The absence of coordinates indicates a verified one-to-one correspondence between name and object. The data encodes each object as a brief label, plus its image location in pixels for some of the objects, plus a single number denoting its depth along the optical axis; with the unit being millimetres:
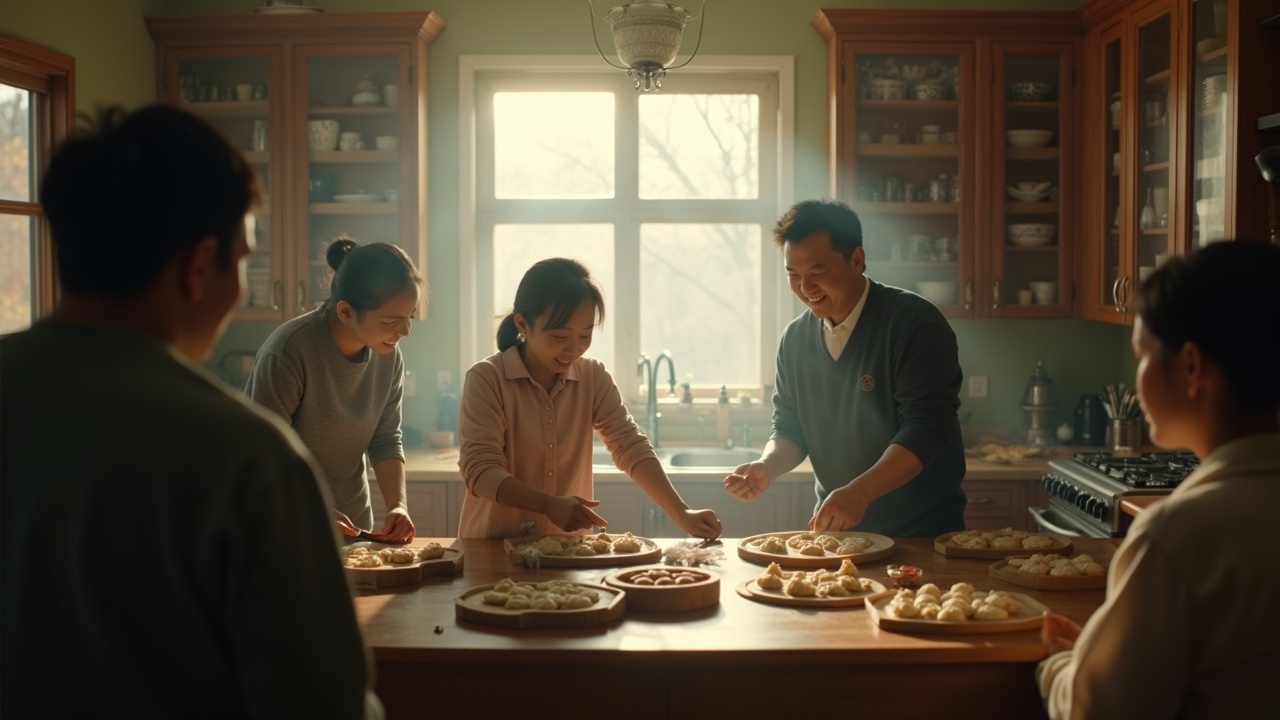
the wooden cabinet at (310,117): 4672
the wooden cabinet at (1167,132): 3514
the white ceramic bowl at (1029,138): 4699
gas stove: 3699
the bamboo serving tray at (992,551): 2607
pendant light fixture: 3365
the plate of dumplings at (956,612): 2090
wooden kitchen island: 2021
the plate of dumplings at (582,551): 2584
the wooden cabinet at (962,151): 4664
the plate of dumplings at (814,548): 2596
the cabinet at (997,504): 4355
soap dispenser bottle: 4953
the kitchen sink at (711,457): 4848
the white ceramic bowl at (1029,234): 4719
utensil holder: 4578
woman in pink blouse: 2814
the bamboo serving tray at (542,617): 2141
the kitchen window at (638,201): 5039
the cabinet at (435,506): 4375
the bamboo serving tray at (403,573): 2418
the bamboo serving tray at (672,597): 2260
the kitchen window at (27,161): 3895
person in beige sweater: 1471
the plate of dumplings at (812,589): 2285
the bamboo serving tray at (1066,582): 2361
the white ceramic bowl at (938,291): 4742
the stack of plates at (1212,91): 3662
